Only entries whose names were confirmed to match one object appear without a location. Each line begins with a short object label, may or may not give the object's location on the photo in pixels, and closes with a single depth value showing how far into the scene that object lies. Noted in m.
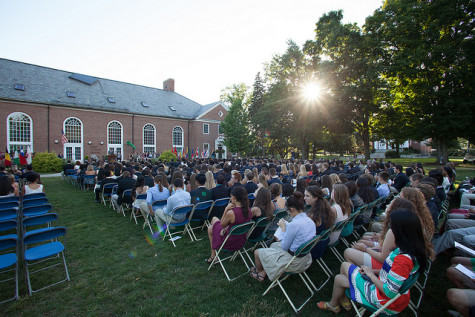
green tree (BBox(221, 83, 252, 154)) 35.22
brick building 23.56
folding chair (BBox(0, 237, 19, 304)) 3.06
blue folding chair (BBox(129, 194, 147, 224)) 6.51
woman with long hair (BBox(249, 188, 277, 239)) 4.18
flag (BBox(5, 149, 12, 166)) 14.85
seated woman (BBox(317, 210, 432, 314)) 2.24
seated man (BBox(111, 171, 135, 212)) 7.25
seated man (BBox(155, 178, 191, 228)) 5.31
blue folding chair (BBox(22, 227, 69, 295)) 3.32
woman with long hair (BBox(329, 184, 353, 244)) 4.05
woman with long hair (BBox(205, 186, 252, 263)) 3.87
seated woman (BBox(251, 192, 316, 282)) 3.16
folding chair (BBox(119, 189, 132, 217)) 7.16
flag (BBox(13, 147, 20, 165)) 16.14
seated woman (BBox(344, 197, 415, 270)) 2.72
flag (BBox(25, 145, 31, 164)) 17.11
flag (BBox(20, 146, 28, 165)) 16.16
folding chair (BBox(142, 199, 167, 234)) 5.67
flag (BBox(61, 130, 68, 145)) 23.51
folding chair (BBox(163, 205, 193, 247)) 5.04
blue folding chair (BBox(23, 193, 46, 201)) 5.92
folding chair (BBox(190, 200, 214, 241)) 5.32
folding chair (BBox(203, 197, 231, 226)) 5.45
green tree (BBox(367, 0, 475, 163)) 19.14
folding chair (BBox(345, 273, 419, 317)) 2.22
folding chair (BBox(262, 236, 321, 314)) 2.89
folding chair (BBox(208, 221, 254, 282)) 3.62
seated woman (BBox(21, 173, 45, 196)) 6.74
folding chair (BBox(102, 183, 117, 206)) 8.52
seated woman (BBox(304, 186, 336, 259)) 3.48
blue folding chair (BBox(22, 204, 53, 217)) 5.18
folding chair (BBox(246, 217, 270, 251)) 4.02
